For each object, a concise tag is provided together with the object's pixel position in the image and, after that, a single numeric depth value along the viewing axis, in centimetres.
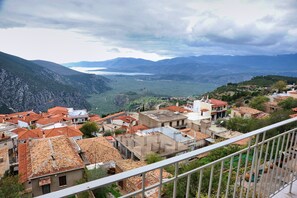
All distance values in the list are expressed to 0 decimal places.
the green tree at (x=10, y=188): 838
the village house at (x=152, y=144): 1543
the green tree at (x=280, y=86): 4575
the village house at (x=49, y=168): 992
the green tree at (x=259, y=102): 3011
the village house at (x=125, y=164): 1151
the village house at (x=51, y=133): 2123
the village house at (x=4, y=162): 1308
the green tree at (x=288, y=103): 2469
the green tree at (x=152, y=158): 1272
